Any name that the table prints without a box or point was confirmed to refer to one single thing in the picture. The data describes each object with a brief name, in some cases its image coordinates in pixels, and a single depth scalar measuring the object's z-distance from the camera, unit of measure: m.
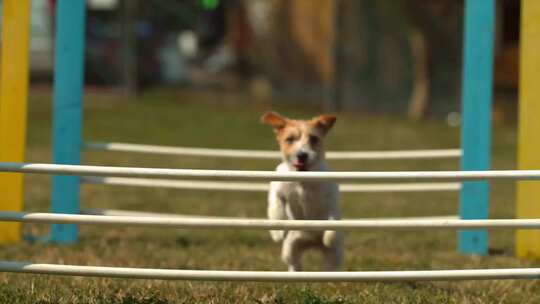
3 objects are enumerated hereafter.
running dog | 12.08
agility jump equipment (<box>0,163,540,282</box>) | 9.18
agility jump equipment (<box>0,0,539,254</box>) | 14.44
